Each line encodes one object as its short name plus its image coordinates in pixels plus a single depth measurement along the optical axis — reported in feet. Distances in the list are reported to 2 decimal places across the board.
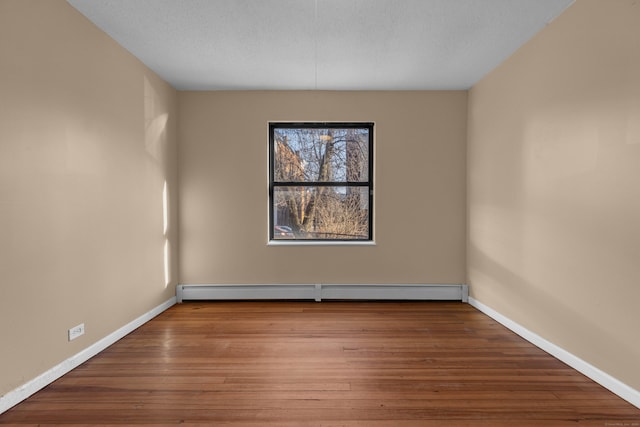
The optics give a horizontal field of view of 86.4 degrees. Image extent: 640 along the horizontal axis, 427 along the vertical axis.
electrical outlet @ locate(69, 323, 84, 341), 7.89
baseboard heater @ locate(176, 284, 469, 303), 13.61
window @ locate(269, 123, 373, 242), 14.15
